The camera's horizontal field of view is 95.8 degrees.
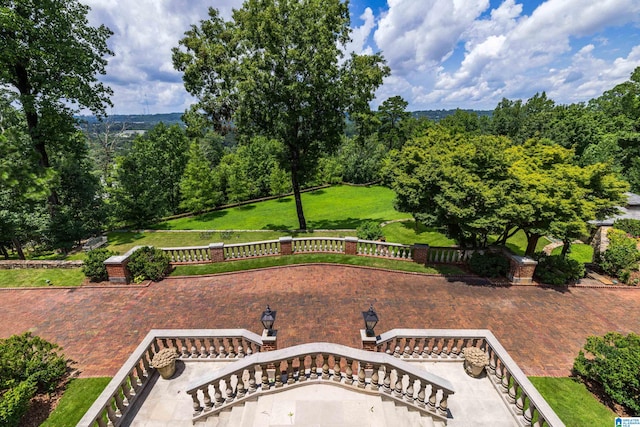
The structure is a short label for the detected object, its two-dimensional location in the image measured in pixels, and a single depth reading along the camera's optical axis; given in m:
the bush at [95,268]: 12.54
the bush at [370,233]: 16.25
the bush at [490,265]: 13.10
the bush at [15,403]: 5.82
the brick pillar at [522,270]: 12.59
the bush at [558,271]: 12.65
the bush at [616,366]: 6.80
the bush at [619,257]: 13.36
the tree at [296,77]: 16.91
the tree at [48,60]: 14.02
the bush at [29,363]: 6.79
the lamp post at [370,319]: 7.21
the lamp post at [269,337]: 7.48
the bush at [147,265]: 12.85
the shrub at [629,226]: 18.61
